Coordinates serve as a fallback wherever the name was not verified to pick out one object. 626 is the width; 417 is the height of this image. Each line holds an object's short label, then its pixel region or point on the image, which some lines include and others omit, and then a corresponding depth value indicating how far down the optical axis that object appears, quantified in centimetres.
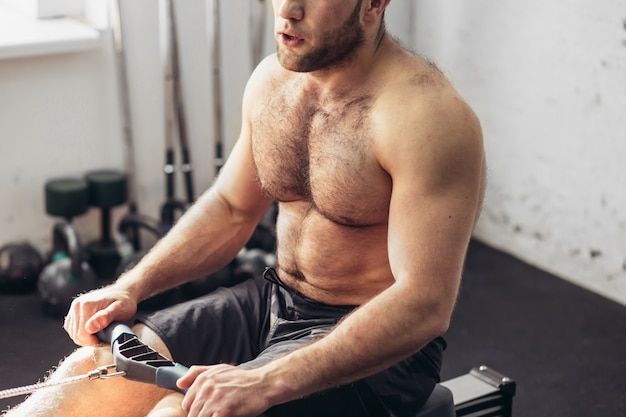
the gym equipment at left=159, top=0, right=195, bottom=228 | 345
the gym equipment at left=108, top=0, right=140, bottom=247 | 338
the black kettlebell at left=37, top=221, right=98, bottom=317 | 321
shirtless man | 160
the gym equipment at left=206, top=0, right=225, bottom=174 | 349
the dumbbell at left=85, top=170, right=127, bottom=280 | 348
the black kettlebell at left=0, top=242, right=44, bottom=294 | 337
